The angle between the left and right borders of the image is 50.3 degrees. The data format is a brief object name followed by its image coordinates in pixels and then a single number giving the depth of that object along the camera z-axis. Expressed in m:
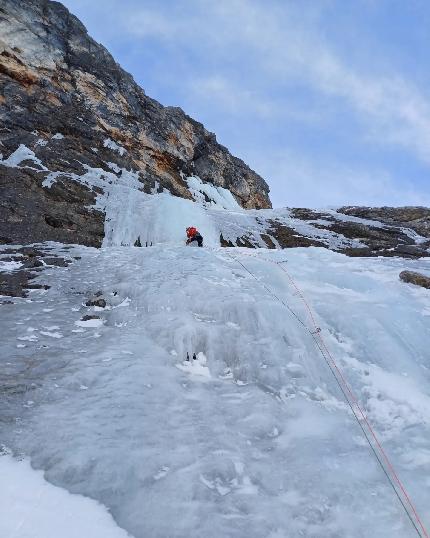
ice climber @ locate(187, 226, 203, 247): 14.86
